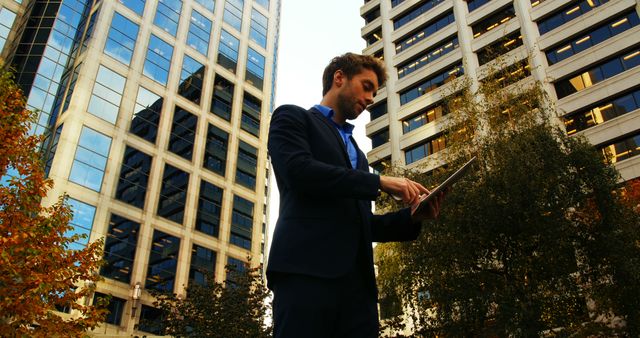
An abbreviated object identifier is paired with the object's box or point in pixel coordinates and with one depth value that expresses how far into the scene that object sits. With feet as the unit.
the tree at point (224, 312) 67.41
